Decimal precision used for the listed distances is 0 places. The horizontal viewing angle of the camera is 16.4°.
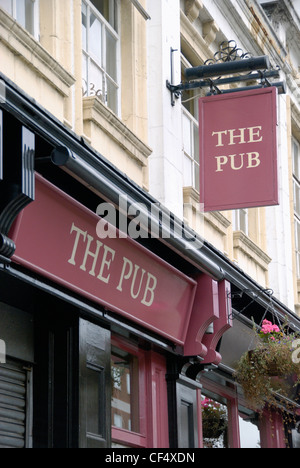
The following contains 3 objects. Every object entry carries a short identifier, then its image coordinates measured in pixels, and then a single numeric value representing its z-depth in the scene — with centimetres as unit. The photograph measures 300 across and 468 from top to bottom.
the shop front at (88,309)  758
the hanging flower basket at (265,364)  1177
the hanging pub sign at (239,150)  1116
